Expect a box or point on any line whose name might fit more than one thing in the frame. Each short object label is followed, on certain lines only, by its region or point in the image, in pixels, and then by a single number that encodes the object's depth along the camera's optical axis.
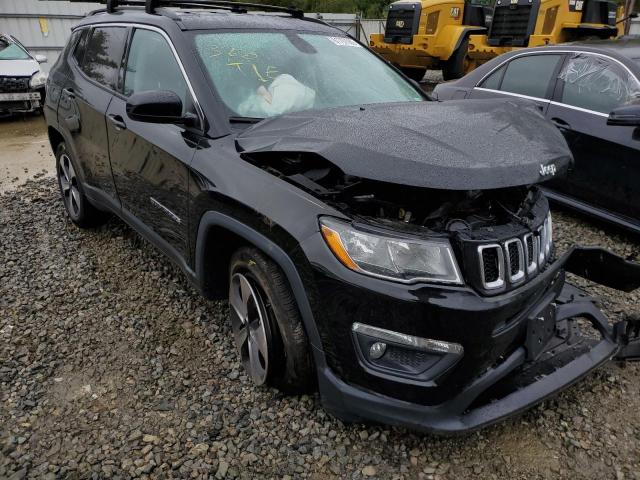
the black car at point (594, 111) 3.92
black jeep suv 1.90
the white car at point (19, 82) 9.44
